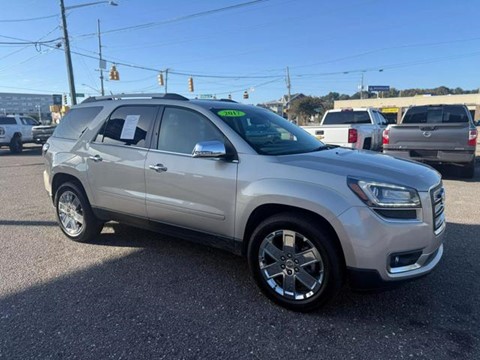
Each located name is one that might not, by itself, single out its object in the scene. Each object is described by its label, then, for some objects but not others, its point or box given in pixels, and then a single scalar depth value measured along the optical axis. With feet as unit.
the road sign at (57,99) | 161.89
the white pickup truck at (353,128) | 30.41
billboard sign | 279.49
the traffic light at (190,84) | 108.27
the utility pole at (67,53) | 68.78
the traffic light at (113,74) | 86.84
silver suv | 9.15
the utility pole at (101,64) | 88.99
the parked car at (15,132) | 63.05
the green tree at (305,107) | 243.40
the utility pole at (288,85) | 175.47
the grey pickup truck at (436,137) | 27.81
